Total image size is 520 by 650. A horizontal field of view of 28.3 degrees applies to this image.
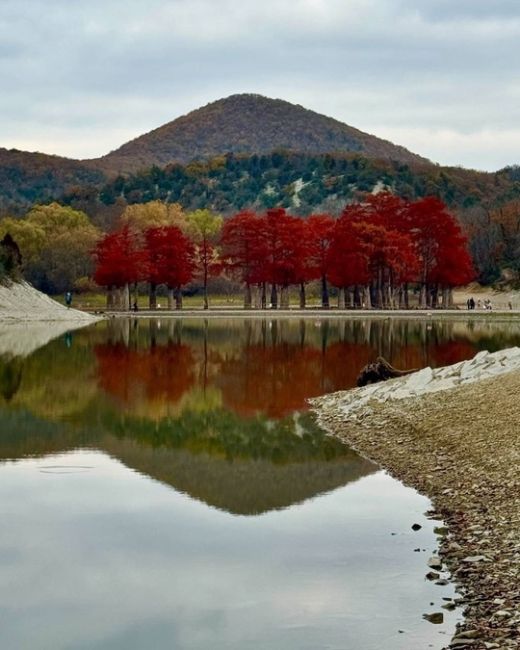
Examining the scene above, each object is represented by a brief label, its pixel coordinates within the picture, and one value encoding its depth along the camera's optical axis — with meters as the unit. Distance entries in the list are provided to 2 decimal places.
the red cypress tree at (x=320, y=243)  93.94
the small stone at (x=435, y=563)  12.03
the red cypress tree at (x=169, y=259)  95.94
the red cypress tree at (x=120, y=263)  94.19
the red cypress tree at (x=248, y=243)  94.56
